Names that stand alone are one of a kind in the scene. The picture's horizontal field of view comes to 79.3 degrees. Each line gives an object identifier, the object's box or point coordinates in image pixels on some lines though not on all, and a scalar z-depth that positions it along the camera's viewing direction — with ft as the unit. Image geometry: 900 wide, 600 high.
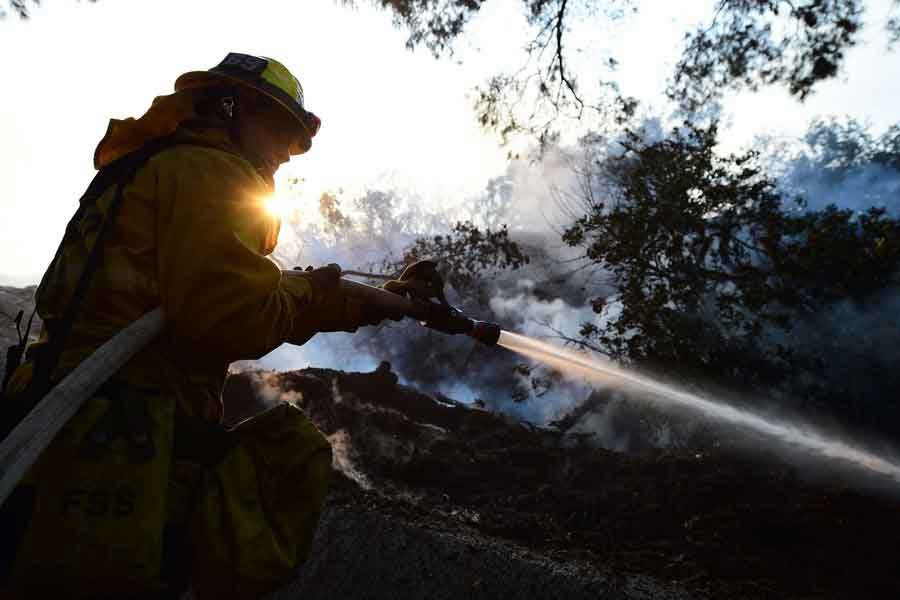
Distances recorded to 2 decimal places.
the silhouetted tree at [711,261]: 17.74
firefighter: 3.52
